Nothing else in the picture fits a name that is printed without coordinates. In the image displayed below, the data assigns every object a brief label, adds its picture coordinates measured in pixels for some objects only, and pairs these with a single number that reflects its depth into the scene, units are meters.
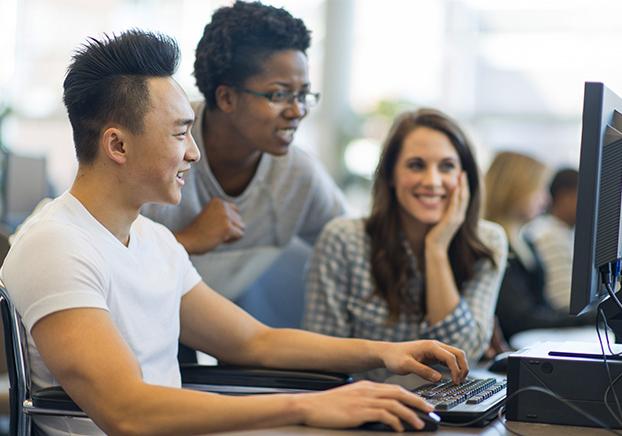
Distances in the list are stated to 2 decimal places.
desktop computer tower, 2.11
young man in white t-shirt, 2.03
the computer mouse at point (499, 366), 2.63
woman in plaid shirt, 3.02
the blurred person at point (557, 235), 4.76
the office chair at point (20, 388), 2.19
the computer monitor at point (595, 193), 2.04
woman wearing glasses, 2.93
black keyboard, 2.08
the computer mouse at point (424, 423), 2.00
